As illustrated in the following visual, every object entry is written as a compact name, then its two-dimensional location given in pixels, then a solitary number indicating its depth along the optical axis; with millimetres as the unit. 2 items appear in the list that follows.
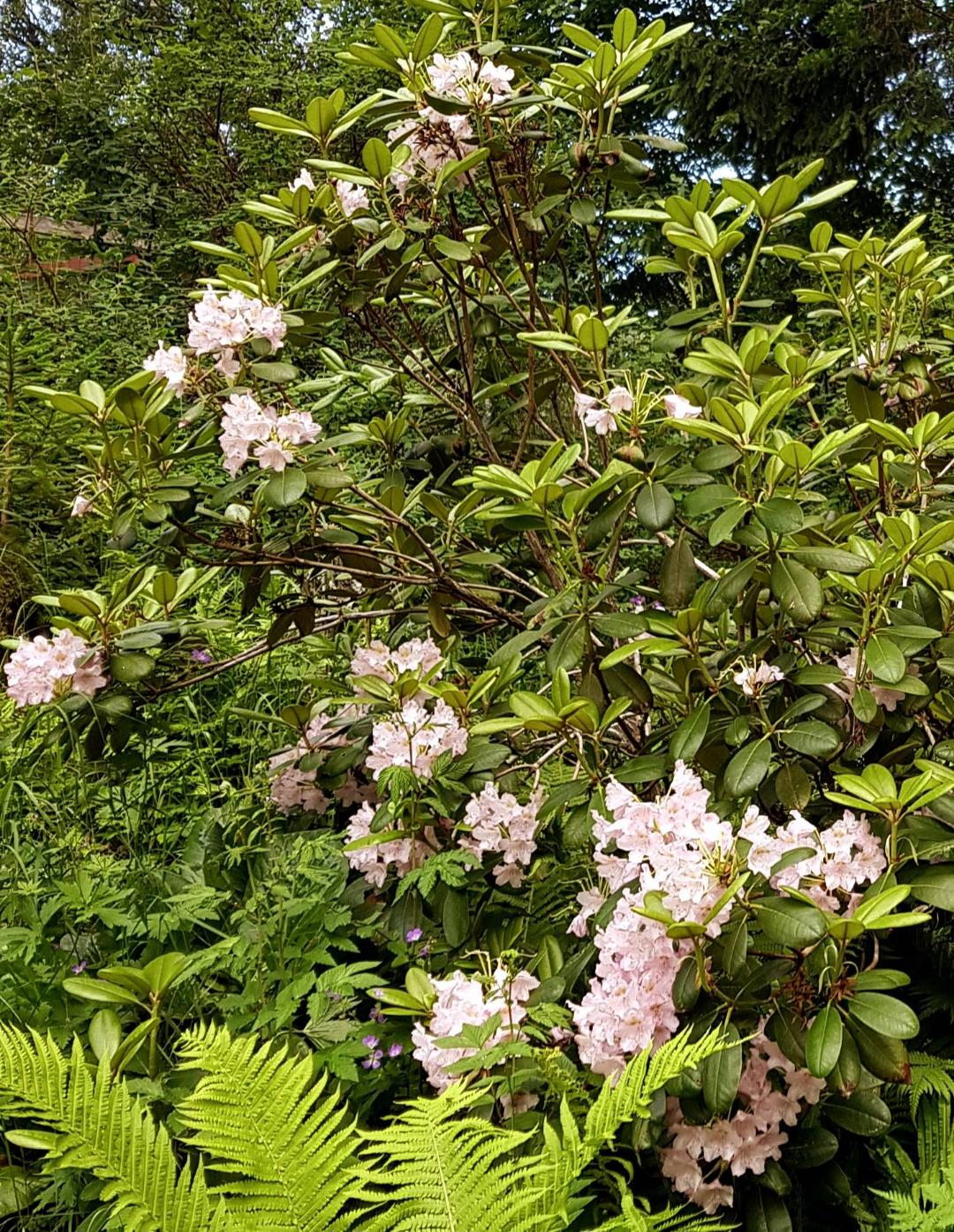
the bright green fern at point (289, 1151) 876
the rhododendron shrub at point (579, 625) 1133
